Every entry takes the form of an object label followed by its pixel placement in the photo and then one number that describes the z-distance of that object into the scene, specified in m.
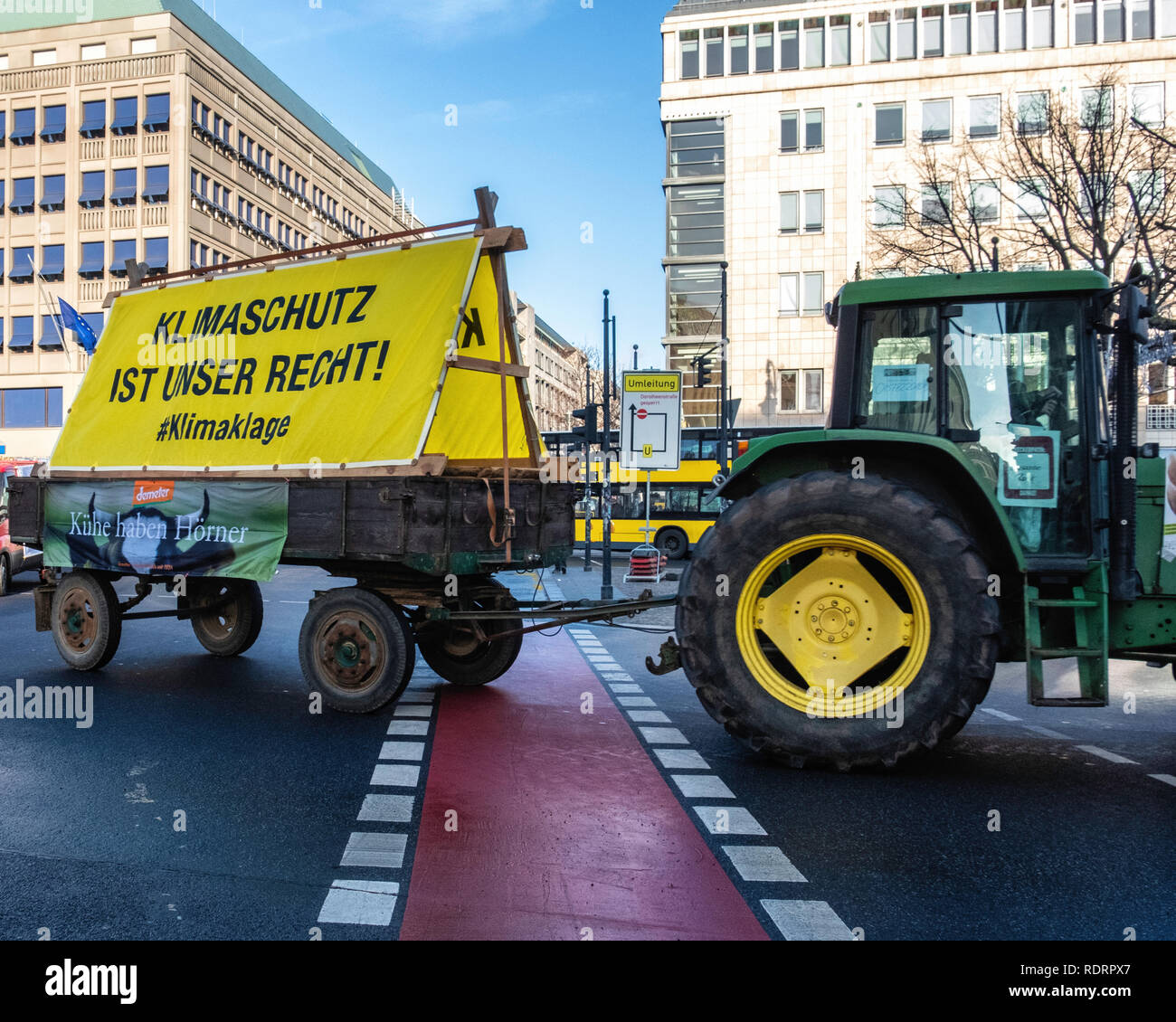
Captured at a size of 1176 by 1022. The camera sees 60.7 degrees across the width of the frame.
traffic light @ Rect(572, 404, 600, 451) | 17.39
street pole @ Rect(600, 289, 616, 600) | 16.30
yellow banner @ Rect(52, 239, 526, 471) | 7.29
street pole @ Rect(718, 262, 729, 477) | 28.46
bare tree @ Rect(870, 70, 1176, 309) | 23.98
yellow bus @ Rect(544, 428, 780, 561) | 29.52
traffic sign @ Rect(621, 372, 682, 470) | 18.38
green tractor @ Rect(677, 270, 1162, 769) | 5.26
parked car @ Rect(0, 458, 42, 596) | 17.81
